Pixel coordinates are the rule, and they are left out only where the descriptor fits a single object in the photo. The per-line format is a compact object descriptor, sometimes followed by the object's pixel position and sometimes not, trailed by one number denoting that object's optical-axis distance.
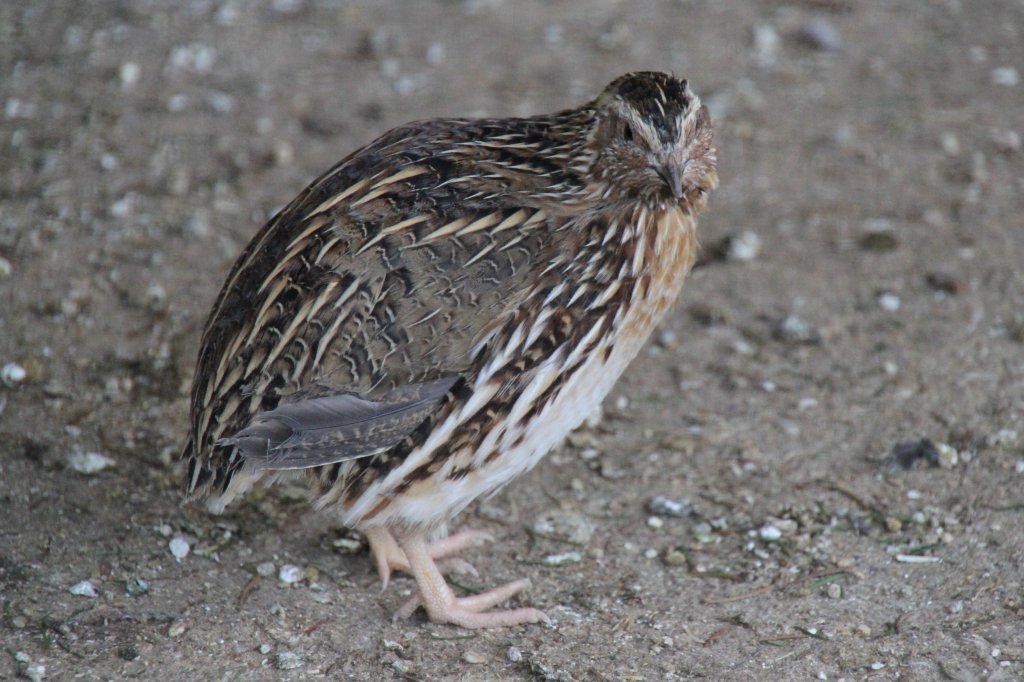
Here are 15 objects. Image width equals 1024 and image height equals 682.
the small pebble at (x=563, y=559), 9.78
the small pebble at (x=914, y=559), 9.55
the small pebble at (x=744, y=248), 13.23
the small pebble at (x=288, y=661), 8.48
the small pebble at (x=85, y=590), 8.91
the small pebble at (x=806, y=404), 11.35
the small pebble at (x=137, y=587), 9.05
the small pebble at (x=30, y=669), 8.12
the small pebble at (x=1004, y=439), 10.60
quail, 8.16
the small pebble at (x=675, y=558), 9.73
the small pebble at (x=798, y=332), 12.15
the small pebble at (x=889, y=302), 12.47
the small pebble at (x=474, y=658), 8.70
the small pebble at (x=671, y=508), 10.24
